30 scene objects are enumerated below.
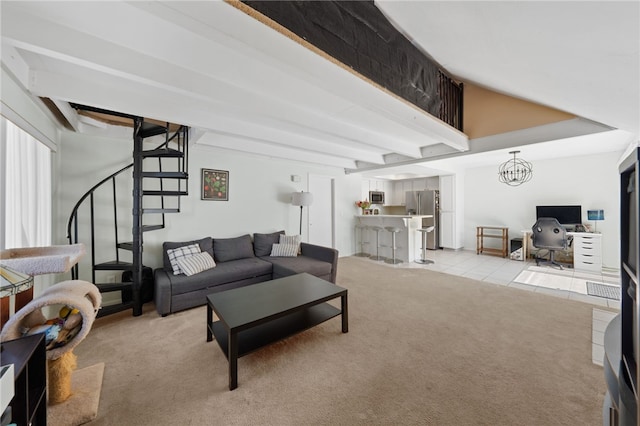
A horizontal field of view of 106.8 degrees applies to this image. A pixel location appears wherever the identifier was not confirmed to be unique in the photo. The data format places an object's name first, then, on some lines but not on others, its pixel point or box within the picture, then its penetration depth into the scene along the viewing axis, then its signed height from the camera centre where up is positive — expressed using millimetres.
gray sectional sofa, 2859 -811
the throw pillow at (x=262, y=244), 4254 -571
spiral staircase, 2783 -10
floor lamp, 4738 +287
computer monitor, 5062 -8
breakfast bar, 5473 -560
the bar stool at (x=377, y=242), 5879 -742
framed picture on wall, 3992 +476
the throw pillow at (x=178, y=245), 3330 -502
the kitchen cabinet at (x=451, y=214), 6638 -41
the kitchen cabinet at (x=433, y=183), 7313 +931
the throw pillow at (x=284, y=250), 4195 -670
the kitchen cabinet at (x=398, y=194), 8186 +650
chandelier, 5578 +1003
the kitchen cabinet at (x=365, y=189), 7445 +741
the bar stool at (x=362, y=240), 6297 -747
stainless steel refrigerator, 6859 +104
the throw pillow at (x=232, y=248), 3775 -595
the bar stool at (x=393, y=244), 5355 -730
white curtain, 1790 +206
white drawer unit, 4551 -764
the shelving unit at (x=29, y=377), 965 -758
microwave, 7273 +476
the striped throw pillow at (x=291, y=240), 4355 -509
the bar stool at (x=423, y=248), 5418 -832
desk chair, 4758 -477
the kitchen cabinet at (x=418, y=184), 7636 +920
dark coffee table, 1803 -826
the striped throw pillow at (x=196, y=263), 3080 -686
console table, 5996 -657
